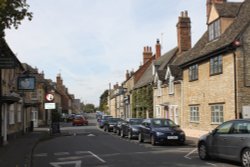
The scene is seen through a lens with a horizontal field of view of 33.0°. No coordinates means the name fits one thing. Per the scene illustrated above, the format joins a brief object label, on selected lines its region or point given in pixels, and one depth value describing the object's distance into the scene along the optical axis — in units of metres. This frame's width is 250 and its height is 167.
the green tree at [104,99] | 141.32
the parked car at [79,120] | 63.26
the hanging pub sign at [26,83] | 28.41
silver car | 13.13
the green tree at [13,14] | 11.66
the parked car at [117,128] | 34.84
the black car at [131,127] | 28.76
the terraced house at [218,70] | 24.34
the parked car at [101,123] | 48.96
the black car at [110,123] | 41.55
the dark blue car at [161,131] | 22.73
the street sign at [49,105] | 32.99
